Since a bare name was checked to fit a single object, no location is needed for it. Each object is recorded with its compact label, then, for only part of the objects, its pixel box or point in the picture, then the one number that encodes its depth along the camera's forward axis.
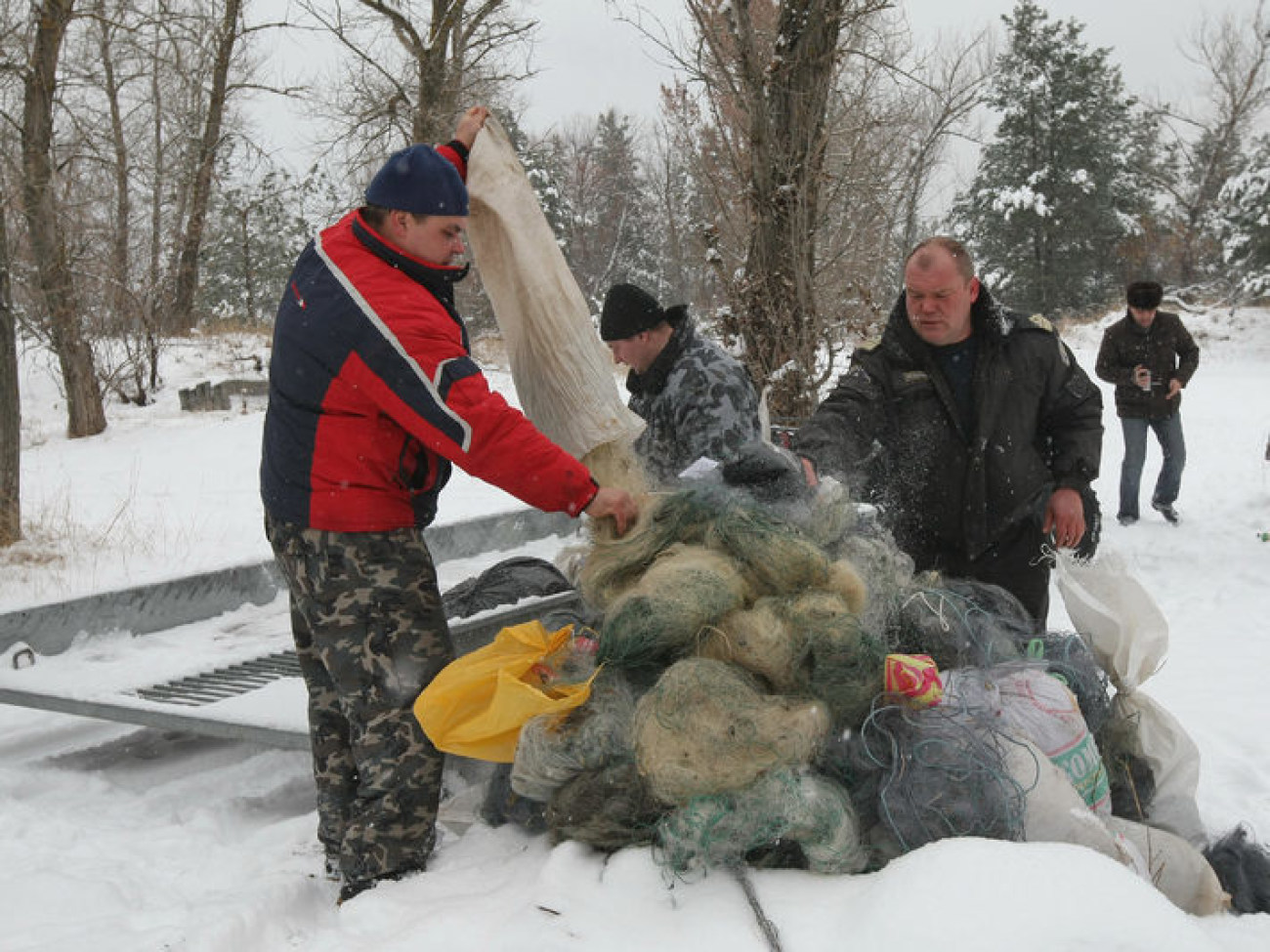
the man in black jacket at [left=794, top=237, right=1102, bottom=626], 3.28
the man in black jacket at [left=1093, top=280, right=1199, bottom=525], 7.93
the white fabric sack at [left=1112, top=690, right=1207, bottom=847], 2.73
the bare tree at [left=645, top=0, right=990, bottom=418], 6.30
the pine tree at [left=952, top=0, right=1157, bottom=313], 30.52
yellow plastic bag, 2.40
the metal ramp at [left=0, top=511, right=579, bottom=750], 3.37
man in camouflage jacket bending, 3.58
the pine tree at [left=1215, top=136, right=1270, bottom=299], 23.17
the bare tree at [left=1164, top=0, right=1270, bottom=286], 29.64
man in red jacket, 2.45
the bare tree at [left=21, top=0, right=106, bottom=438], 7.20
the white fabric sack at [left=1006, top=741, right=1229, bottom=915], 2.24
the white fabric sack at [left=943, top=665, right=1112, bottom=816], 2.43
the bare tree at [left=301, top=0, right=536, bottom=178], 10.49
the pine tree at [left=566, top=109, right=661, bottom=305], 38.41
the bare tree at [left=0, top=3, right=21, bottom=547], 6.62
